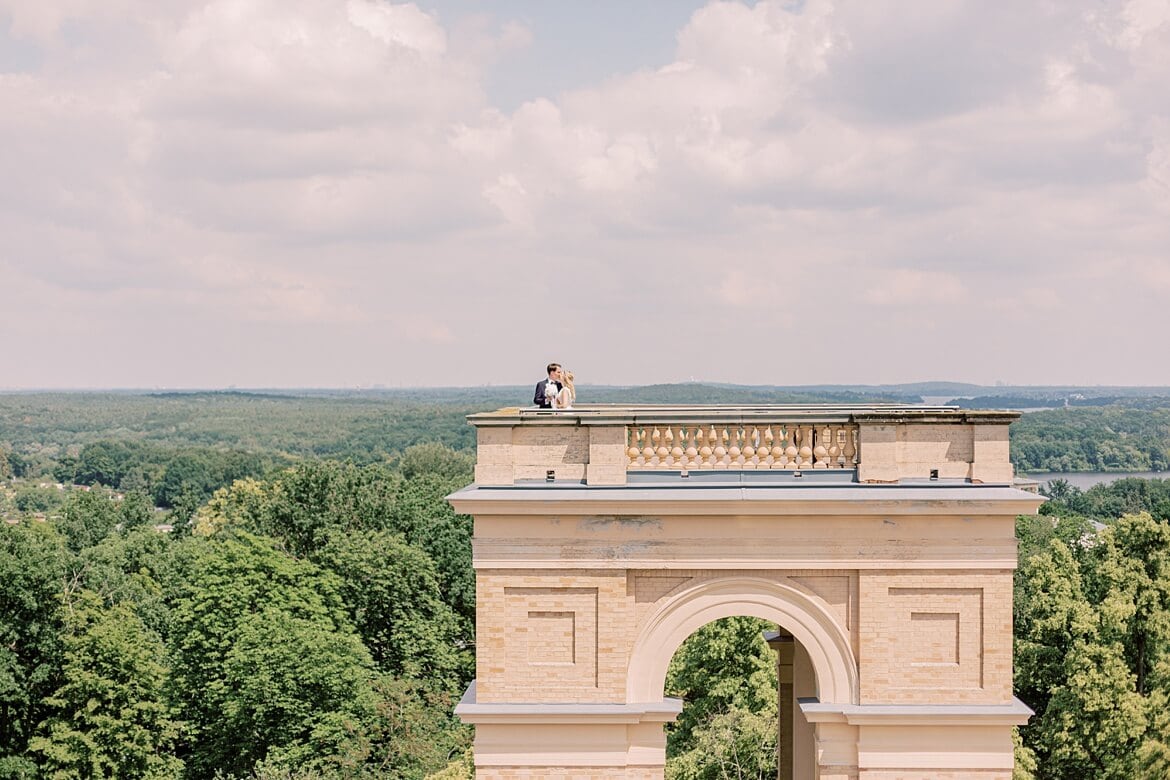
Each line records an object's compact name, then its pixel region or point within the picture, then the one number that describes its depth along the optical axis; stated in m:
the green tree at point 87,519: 64.38
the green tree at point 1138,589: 34.09
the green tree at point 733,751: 30.42
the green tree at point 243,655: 37.28
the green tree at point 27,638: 36.31
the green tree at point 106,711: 35.19
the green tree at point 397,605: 47.03
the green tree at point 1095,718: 31.66
